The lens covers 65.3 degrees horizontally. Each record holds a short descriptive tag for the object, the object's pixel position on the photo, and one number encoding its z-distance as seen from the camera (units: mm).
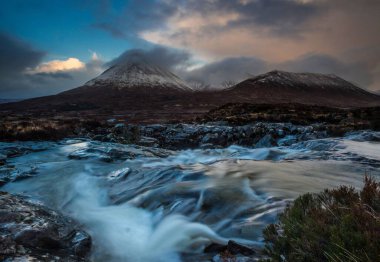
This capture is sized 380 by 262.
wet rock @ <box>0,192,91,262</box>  4316
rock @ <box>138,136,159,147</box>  19906
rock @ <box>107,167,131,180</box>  10905
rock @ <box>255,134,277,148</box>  17953
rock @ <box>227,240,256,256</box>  4348
